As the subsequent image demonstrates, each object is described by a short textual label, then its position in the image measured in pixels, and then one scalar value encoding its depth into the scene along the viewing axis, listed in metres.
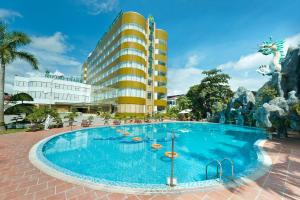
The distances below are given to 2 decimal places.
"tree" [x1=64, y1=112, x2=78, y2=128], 17.98
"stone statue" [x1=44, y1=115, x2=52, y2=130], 16.47
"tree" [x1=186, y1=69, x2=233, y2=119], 37.09
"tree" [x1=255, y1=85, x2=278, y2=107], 16.86
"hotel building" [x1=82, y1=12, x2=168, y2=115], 35.50
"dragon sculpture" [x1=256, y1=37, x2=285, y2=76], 21.87
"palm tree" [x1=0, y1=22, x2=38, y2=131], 14.09
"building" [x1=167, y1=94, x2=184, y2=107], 77.32
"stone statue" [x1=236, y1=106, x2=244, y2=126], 27.62
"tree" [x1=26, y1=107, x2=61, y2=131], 15.33
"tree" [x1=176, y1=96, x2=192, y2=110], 39.72
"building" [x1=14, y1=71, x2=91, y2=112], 42.42
